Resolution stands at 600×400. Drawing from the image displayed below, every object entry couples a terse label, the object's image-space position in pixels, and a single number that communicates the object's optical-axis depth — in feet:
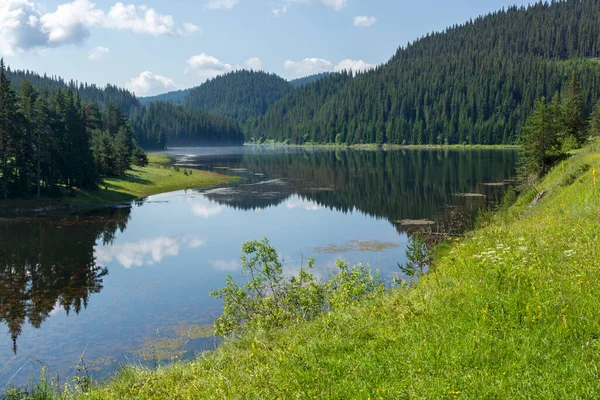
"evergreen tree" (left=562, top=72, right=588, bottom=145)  211.08
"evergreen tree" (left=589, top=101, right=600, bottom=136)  251.09
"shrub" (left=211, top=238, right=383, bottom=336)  52.85
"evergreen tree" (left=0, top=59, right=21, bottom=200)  183.32
